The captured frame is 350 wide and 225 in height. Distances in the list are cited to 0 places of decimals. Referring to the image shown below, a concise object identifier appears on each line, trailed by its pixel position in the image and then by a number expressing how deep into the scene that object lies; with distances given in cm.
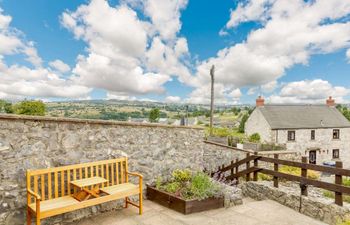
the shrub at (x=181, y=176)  514
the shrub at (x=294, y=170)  1053
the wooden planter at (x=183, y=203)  439
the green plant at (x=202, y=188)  464
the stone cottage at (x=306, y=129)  2319
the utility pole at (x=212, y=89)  1483
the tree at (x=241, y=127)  3072
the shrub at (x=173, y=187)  498
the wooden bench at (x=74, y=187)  341
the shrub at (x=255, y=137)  2105
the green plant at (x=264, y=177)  833
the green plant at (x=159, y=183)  522
